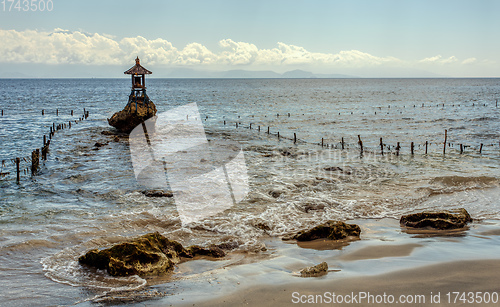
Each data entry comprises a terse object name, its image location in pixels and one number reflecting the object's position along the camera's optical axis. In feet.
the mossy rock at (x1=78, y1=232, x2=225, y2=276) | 31.48
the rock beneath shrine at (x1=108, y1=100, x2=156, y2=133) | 125.29
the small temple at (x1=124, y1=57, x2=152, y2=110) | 120.27
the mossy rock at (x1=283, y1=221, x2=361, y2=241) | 39.98
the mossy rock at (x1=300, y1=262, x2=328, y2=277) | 29.55
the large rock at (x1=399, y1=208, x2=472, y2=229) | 42.91
